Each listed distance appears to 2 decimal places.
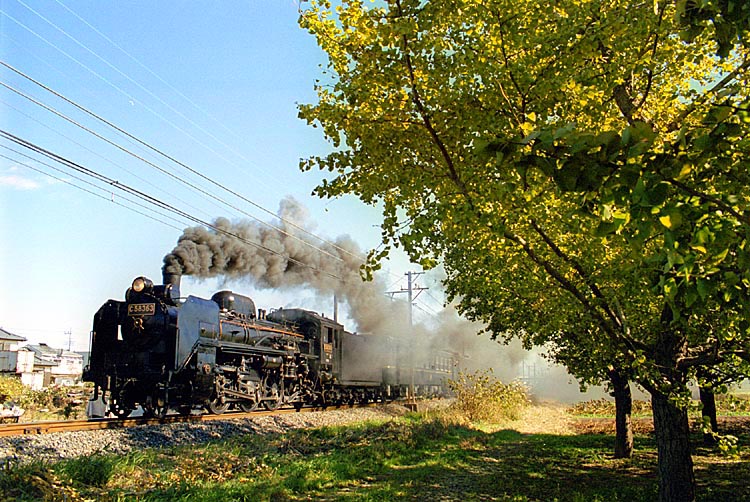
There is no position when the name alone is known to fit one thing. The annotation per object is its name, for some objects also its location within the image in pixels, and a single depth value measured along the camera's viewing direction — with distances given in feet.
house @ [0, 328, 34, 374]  176.79
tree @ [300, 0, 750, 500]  18.70
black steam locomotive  55.06
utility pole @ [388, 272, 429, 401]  109.09
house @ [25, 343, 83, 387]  205.76
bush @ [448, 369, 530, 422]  77.36
